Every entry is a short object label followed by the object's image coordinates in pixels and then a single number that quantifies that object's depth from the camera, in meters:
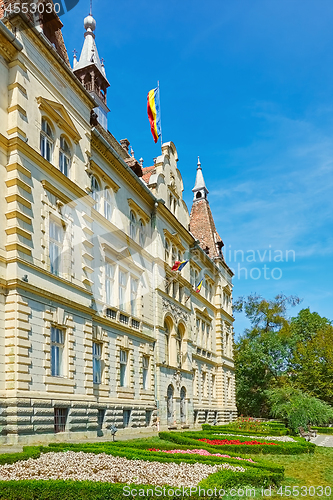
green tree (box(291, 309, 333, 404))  58.50
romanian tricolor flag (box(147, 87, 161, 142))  34.97
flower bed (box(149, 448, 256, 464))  15.92
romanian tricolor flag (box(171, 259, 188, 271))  35.83
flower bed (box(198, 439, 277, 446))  22.15
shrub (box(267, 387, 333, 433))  30.66
